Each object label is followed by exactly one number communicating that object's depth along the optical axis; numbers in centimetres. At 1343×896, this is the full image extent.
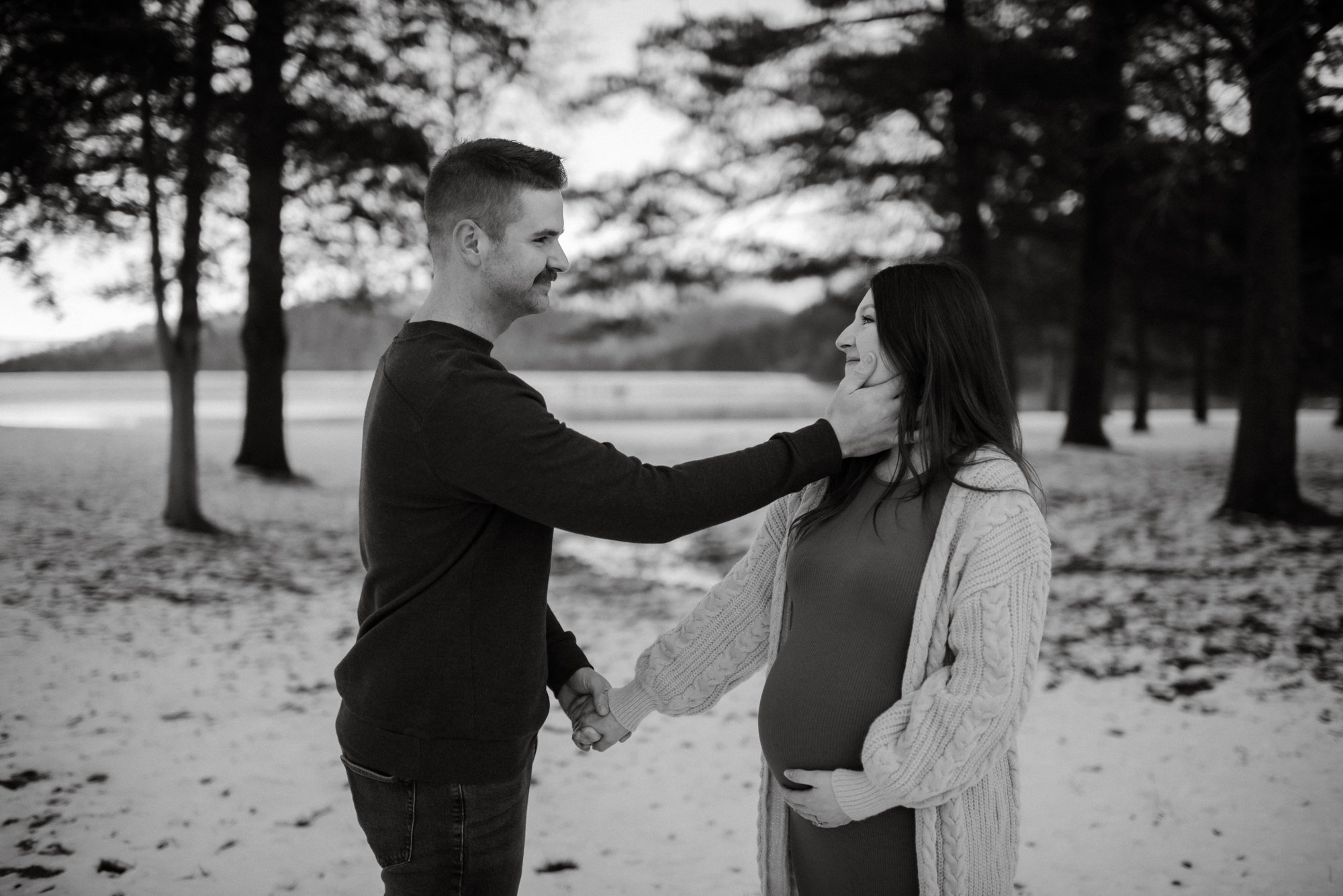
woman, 186
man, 173
